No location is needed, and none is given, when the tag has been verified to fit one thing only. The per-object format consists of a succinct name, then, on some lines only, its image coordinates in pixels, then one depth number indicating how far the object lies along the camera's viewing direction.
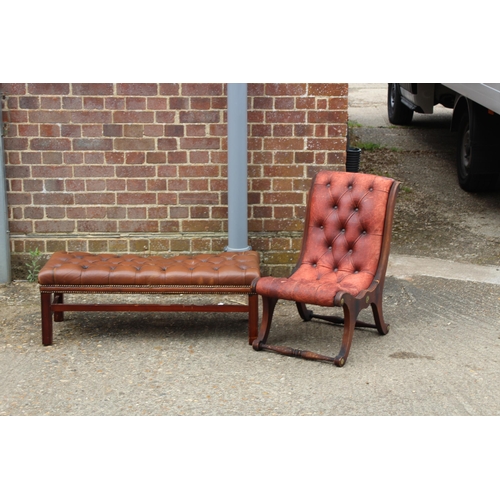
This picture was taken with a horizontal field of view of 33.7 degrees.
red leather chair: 5.55
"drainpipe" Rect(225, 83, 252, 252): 6.57
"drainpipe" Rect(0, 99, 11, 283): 6.93
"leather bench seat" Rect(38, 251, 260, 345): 5.68
